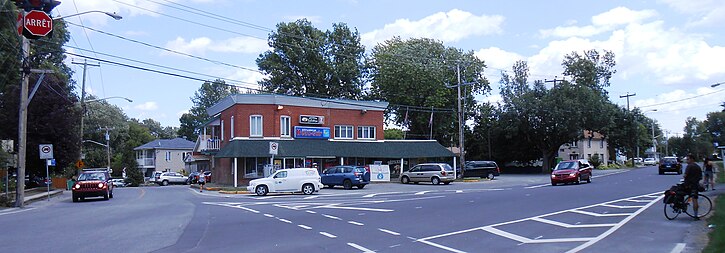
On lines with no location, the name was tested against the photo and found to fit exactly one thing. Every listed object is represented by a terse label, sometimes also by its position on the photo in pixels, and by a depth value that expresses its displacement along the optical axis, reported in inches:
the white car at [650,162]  3636.8
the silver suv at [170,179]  2481.5
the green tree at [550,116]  2559.1
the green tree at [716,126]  4229.1
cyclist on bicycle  599.0
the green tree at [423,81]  2564.0
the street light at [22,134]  1040.2
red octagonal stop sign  540.4
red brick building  1813.5
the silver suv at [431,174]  1699.1
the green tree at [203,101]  3996.1
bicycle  604.4
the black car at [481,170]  2144.7
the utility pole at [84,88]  1910.7
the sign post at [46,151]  1201.4
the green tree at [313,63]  2694.4
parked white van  1317.7
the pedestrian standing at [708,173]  1039.0
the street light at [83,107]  1868.8
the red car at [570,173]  1449.3
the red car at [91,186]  1203.2
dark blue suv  1517.0
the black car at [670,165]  1923.0
